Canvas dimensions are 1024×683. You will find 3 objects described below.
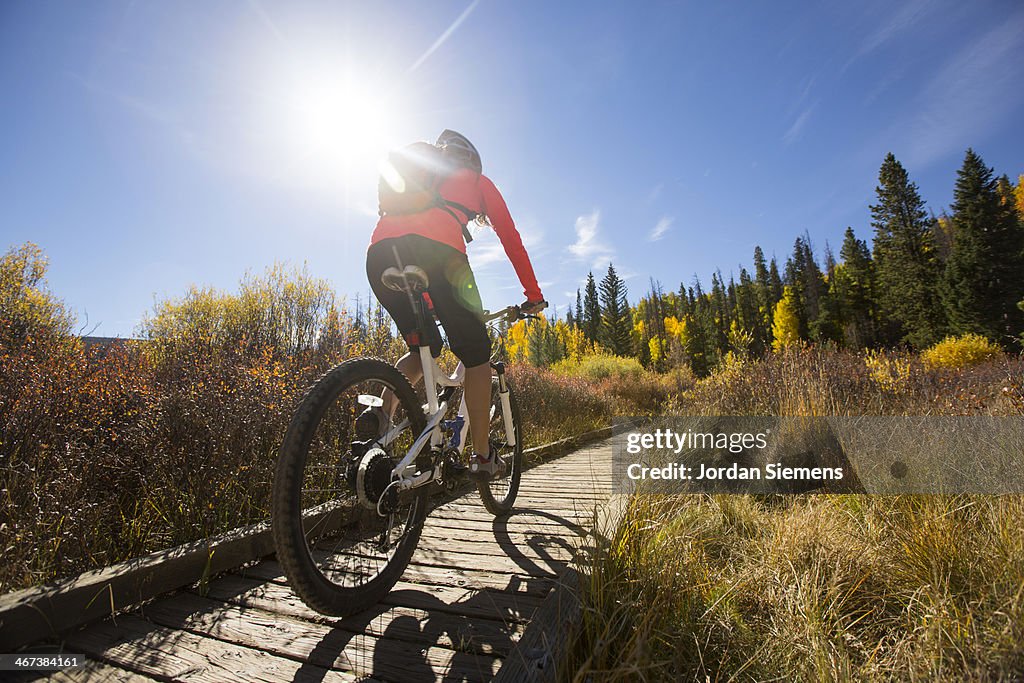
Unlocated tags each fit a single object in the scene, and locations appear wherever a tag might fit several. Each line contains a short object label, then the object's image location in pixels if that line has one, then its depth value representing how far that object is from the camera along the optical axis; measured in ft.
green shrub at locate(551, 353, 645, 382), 49.57
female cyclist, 6.87
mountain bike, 4.59
